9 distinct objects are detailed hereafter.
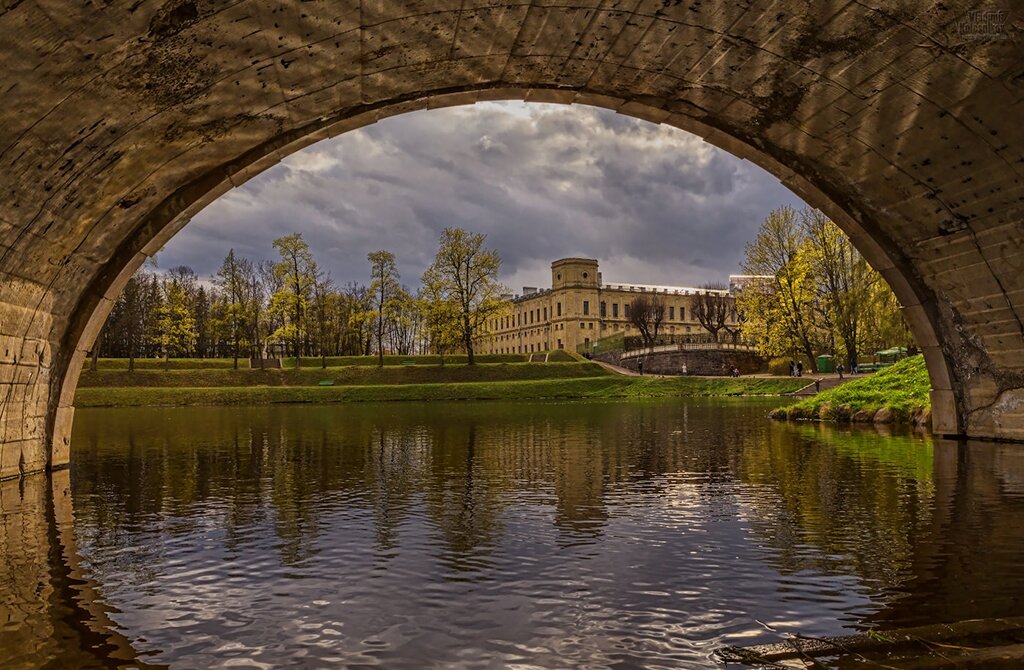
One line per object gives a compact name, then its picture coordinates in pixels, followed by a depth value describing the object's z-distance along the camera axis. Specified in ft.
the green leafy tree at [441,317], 195.62
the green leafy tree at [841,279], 145.48
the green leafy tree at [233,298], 184.65
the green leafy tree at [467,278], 196.03
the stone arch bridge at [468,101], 25.84
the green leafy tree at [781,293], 156.46
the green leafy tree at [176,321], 180.55
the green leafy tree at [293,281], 188.14
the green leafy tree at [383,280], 210.59
